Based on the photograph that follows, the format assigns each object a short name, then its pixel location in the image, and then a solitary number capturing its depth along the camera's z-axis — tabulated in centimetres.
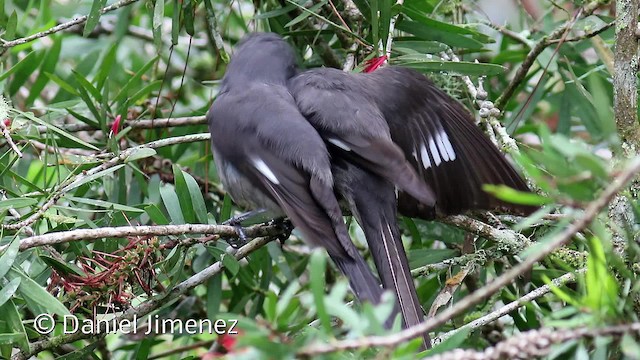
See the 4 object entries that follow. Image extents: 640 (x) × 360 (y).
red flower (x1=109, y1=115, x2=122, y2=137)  641
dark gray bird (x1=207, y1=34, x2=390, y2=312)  505
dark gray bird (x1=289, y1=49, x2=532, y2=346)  535
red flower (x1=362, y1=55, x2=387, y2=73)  622
